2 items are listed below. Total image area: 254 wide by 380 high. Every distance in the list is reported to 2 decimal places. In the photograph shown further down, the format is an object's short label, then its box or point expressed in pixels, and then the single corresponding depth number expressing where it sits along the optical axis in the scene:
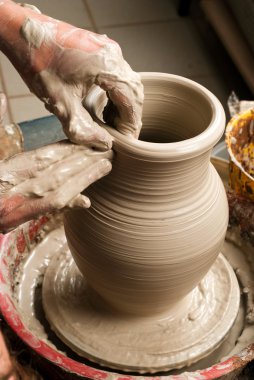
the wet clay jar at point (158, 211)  1.14
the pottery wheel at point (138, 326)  1.42
